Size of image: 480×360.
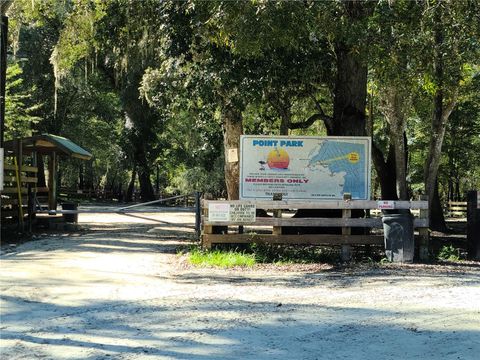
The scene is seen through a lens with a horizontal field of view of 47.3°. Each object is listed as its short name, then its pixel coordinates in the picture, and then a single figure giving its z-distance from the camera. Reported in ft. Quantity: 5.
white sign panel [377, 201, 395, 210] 36.73
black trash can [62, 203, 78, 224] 57.54
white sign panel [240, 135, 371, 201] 40.40
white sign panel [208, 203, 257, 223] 37.63
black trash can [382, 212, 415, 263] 36.45
